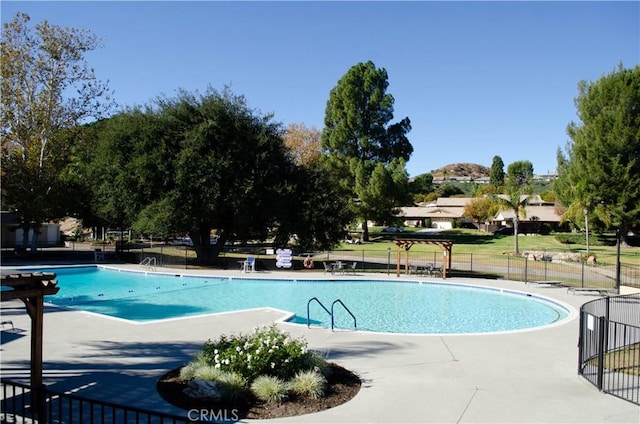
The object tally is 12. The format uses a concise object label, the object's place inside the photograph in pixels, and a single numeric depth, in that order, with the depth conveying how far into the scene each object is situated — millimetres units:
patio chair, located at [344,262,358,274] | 27158
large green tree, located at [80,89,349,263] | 27906
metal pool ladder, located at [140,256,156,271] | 28344
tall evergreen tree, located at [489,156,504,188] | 137375
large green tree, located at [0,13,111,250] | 30500
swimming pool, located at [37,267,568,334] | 16953
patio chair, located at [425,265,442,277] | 25931
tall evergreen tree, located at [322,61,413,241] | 53469
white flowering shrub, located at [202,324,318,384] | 8117
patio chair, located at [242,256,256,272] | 27188
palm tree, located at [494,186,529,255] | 38000
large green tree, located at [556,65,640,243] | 44344
